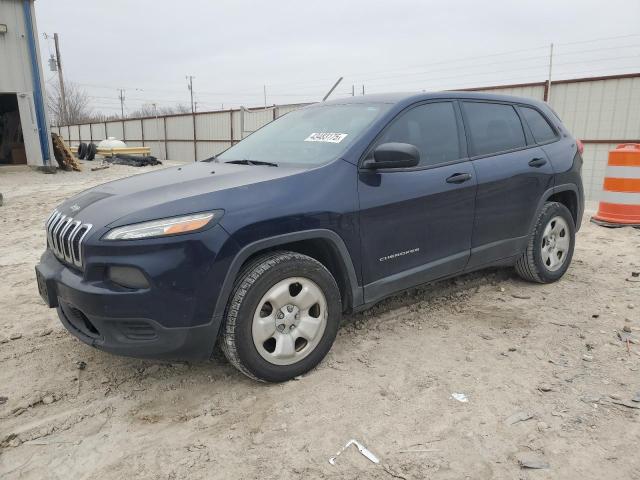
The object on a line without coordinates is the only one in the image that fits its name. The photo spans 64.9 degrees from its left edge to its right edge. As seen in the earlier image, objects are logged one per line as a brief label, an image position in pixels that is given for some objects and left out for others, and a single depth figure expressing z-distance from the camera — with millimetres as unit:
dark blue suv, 2545
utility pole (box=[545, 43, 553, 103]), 12727
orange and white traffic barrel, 7023
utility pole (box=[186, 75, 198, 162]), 26328
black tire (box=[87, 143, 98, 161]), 25156
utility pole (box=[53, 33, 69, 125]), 40938
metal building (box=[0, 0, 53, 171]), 16125
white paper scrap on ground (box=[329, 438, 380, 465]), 2301
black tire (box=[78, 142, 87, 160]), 25656
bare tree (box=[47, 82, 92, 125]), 68625
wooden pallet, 24953
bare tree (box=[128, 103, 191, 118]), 78519
